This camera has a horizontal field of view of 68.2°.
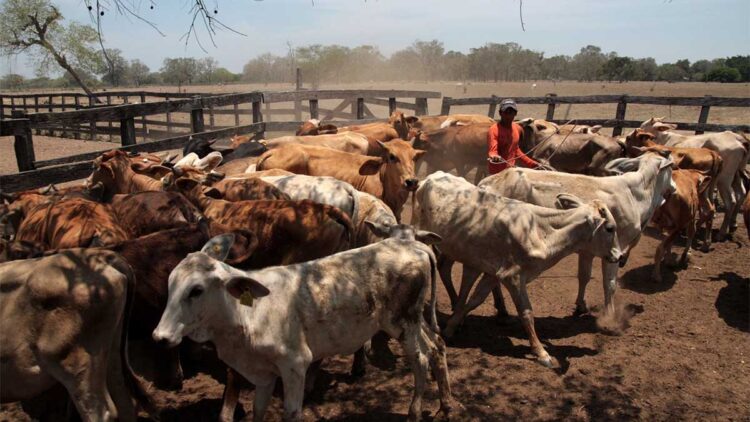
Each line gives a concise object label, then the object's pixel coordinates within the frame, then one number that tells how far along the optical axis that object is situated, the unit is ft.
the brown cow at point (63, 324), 11.24
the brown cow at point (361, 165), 25.72
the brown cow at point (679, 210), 27.25
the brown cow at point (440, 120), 47.58
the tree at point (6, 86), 230.07
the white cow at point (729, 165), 33.86
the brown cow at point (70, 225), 16.25
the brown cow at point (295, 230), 17.26
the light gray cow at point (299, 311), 11.62
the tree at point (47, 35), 90.53
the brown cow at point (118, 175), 23.91
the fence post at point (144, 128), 70.31
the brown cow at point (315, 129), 38.34
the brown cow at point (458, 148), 40.51
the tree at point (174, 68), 255.54
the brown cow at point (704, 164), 31.19
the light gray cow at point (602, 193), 22.61
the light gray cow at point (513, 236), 18.66
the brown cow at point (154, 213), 18.24
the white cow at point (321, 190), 20.53
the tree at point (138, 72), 291.58
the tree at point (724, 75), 201.05
